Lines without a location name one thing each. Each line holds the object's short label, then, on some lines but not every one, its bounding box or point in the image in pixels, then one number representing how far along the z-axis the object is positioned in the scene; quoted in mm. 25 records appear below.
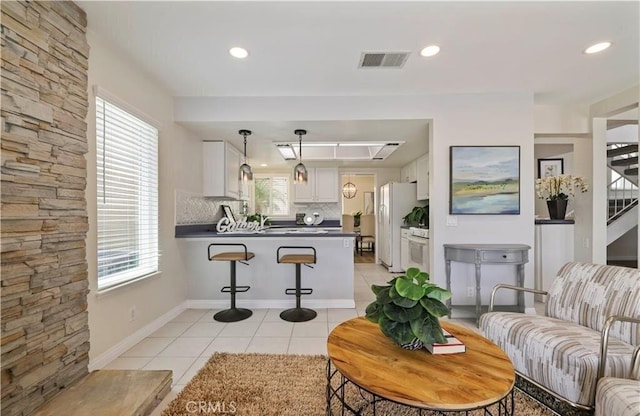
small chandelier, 8906
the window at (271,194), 6340
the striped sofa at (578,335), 1438
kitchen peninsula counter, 3406
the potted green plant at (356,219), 8359
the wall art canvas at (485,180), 2988
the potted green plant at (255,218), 4648
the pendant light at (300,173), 3496
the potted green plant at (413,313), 1255
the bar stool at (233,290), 2990
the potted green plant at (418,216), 4723
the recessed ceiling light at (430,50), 2158
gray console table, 2748
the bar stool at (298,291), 2957
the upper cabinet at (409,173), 5229
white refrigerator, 5375
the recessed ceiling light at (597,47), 2133
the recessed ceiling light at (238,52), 2188
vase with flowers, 3404
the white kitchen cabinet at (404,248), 4926
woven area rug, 1600
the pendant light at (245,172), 3564
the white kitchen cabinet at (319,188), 5895
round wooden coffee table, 987
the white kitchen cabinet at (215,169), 3844
